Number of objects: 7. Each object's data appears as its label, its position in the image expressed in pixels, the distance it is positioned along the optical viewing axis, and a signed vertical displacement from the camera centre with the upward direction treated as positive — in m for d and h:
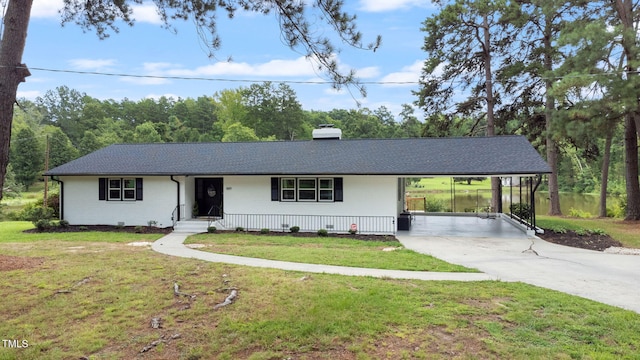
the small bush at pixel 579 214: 20.86 -1.84
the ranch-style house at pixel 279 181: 14.37 +0.29
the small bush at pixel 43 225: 15.12 -1.42
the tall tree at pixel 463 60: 20.45 +7.51
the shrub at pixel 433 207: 22.80 -1.36
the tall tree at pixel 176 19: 4.78 +2.63
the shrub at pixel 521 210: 16.39 -1.22
